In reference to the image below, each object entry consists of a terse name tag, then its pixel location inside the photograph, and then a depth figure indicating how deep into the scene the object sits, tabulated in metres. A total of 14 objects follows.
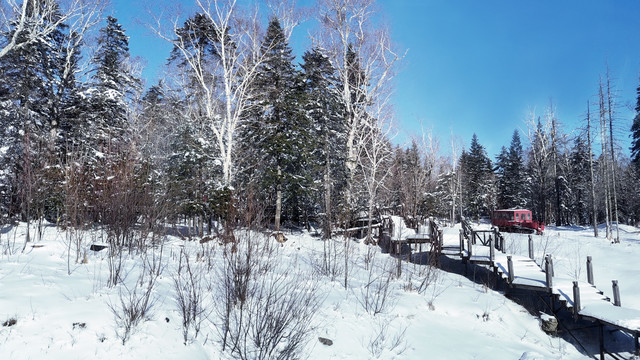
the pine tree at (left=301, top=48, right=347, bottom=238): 21.50
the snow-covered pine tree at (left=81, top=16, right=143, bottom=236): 7.61
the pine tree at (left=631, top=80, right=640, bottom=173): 30.05
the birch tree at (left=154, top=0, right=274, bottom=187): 16.05
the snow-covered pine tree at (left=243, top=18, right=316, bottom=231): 18.56
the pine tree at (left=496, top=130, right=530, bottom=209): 45.22
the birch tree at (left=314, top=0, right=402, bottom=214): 19.58
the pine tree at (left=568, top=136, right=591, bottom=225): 40.19
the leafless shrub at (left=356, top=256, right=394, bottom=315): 6.66
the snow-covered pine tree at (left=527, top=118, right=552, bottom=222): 34.22
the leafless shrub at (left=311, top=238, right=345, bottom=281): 8.89
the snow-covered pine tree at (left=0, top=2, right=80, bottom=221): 13.50
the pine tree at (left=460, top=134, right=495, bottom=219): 45.49
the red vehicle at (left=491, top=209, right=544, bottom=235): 28.72
